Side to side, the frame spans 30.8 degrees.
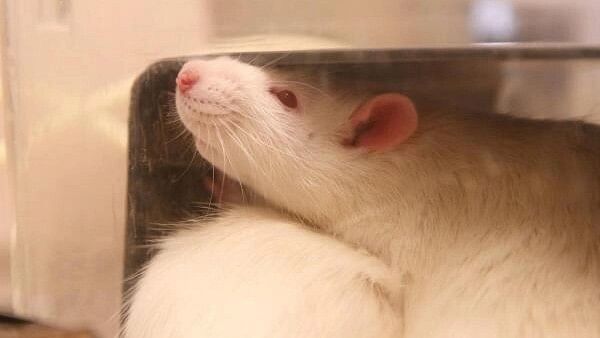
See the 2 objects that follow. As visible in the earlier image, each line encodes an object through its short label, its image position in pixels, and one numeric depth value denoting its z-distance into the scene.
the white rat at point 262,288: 0.21
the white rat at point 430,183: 0.21
